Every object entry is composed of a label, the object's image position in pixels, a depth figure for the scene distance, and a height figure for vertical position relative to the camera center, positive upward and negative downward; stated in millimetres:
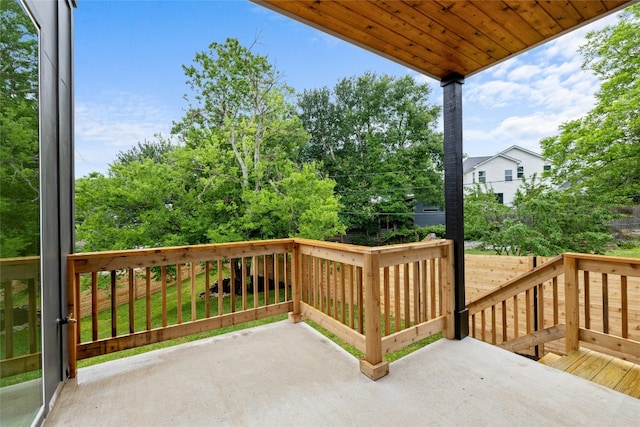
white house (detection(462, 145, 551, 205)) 14055 +2132
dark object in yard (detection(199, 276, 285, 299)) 7988 -2138
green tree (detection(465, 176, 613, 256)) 7211 -430
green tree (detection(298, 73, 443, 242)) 14031 +3372
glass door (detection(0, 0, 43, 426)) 1225 -25
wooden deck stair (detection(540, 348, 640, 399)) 1996 -1239
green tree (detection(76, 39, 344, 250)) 6036 +769
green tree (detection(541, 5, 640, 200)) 6816 +2001
